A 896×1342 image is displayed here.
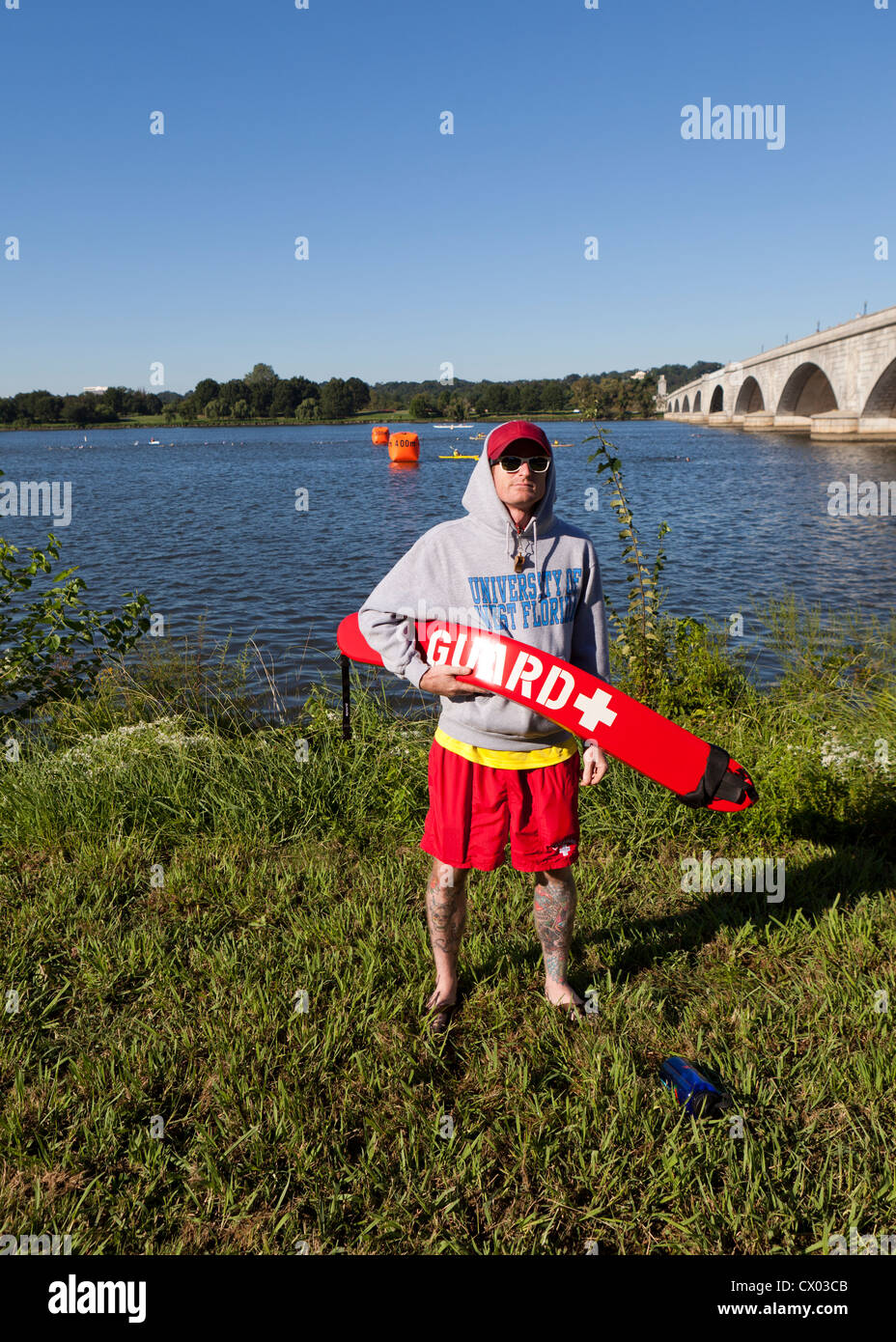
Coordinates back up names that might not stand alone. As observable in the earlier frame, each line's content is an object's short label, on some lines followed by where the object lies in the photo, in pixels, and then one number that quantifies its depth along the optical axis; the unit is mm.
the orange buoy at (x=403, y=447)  57656
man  2965
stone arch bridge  48938
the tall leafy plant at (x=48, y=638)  6434
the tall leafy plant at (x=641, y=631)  6644
